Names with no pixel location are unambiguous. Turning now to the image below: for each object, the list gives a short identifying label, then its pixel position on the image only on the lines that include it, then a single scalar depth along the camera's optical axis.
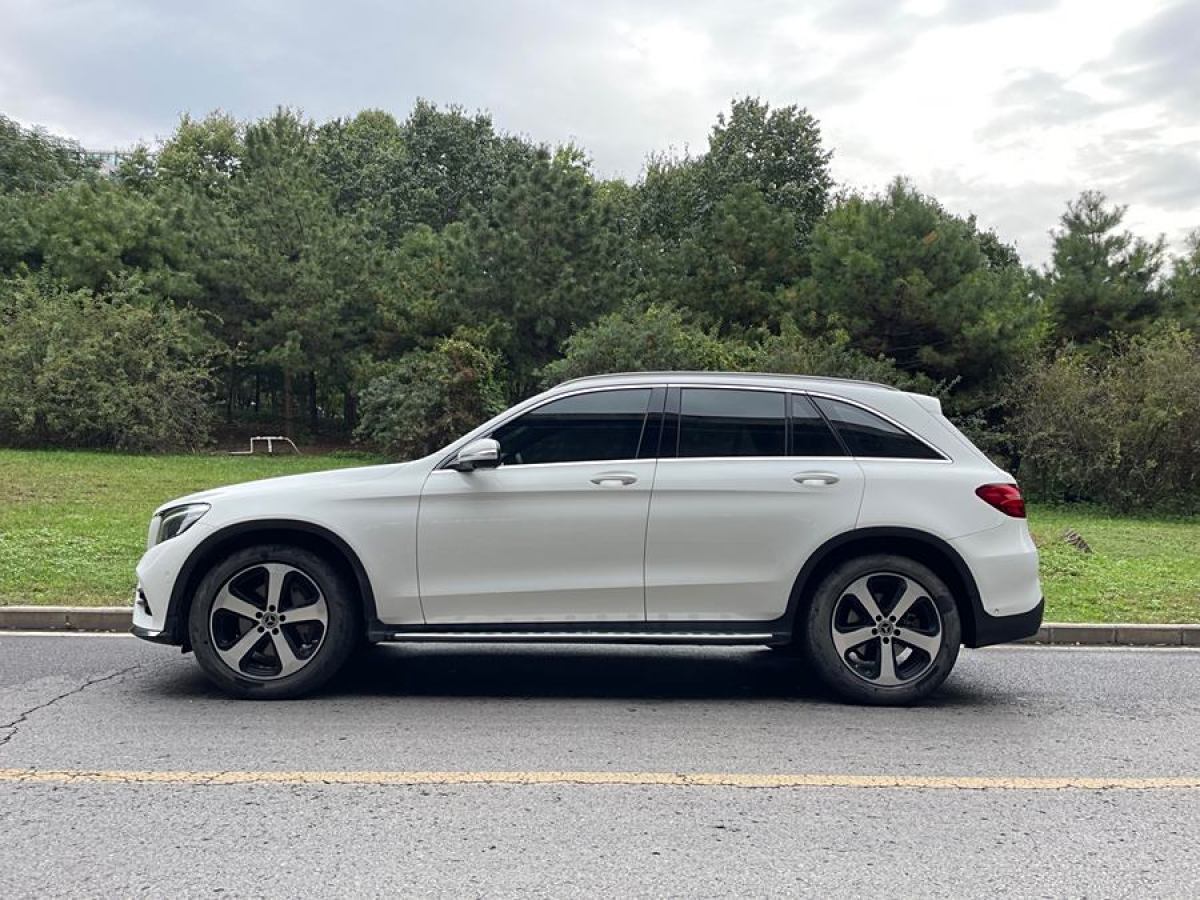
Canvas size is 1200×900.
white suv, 5.50
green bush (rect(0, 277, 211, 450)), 23.88
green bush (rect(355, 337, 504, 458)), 23.52
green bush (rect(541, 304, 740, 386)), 21.61
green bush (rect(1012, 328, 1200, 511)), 18.98
